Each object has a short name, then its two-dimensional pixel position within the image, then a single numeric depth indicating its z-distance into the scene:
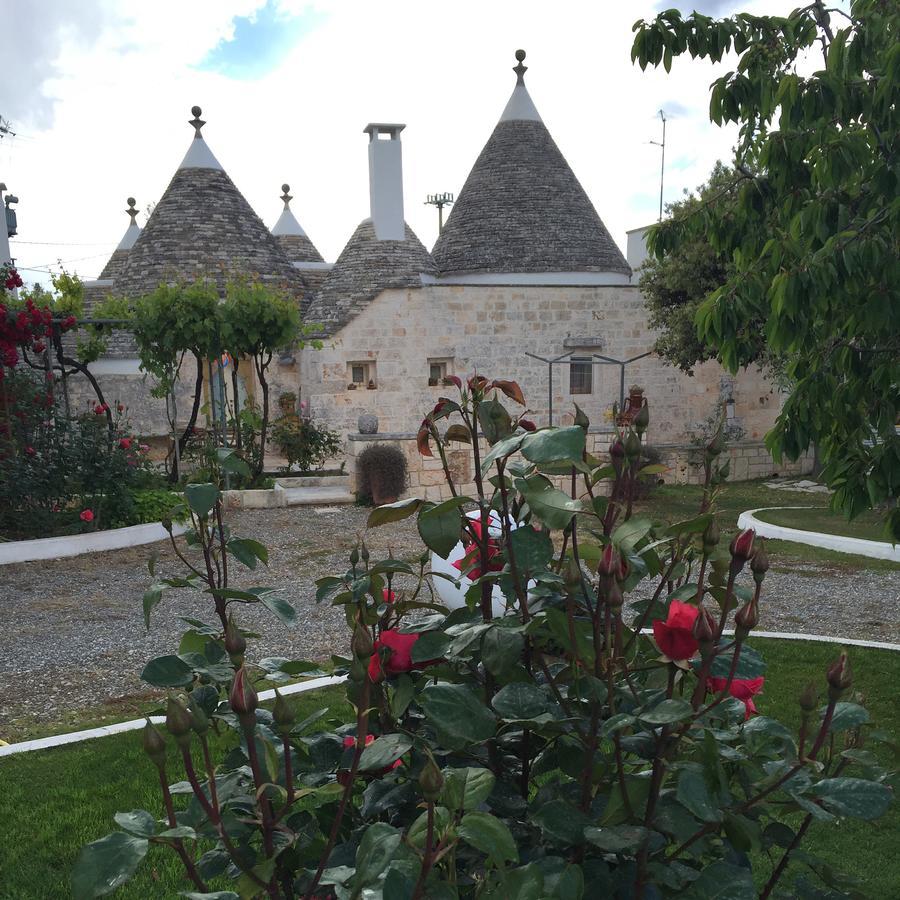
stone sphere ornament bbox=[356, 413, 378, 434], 13.65
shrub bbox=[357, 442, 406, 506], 12.45
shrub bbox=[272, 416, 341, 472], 14.35
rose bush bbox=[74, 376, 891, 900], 1.10
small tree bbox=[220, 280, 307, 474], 12.80
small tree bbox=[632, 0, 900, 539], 3.21
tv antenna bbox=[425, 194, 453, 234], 39.91
